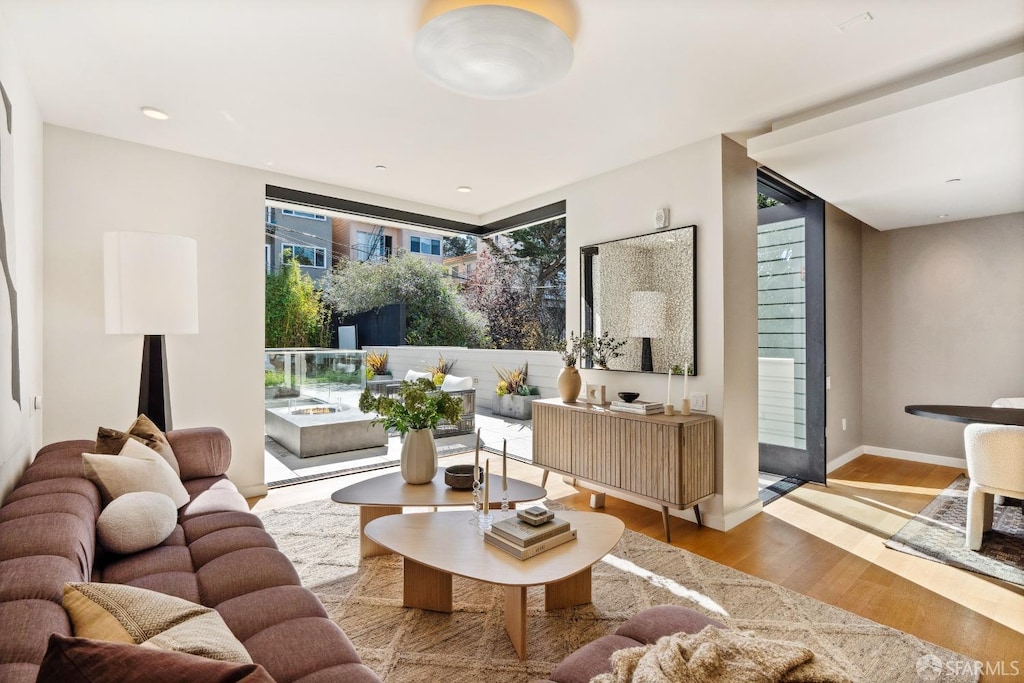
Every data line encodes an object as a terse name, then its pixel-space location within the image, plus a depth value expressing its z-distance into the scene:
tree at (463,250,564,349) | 7.86
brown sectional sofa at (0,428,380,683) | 1.06
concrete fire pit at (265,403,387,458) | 4.63
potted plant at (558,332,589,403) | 3.78
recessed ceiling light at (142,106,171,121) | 2.84
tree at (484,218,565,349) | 7.38
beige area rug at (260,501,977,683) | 1.88
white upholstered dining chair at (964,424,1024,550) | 2.69
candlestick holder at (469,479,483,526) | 2.23
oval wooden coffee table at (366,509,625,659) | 1.80
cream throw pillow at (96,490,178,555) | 1.77
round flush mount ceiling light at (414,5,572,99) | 1.87
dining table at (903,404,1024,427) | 2.82
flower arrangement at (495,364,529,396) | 6.70
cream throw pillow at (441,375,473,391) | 6.04
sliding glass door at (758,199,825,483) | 4.20
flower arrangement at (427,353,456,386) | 6.40
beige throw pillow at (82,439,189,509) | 1.99
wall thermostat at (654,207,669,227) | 3.50
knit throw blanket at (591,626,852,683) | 0.95
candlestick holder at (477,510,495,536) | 2.15
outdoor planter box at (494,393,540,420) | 6.48
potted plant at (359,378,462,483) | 2.73
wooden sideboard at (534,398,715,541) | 2.96
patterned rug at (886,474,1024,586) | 2.64
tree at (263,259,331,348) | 7.80
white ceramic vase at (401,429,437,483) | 2.74
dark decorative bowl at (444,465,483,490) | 2.64
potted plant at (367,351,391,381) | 7.13
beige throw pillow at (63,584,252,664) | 0.90
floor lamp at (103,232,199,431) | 2.69
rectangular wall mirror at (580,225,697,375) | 3.39
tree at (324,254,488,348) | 8.92
